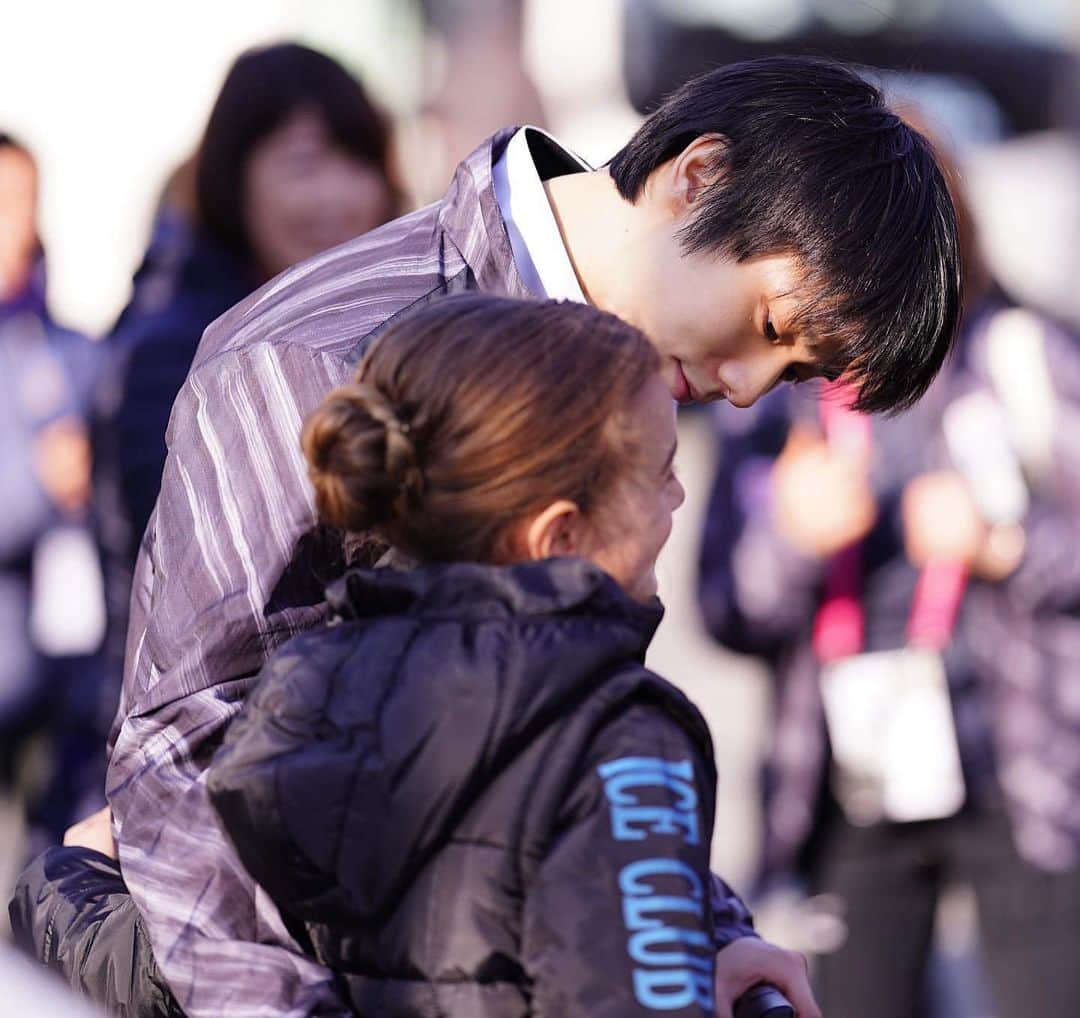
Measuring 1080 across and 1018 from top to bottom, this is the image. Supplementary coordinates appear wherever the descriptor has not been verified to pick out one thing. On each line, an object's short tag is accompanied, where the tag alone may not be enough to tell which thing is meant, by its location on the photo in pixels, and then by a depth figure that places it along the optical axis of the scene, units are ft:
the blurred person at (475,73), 30.63
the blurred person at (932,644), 22.81
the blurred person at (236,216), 19.22
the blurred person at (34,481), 26.17
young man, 10.70
